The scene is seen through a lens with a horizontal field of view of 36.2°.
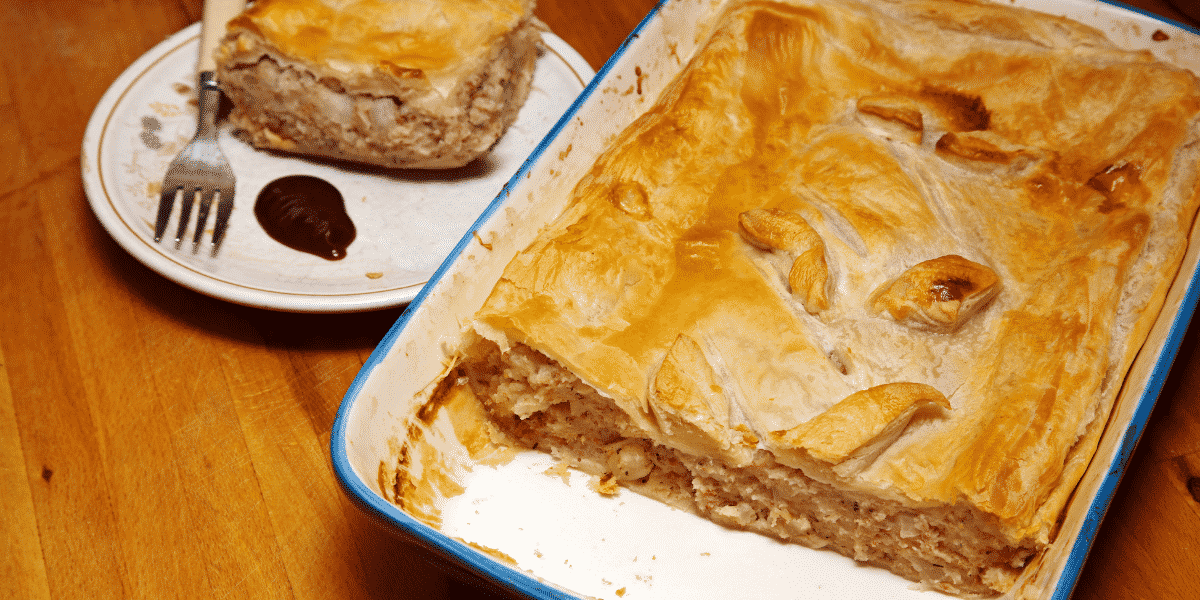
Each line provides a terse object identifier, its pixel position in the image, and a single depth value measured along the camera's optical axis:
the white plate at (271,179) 0.60
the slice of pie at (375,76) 0.64
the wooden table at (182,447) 0.56
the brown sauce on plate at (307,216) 0.63
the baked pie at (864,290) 0.53
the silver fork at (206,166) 0.63
